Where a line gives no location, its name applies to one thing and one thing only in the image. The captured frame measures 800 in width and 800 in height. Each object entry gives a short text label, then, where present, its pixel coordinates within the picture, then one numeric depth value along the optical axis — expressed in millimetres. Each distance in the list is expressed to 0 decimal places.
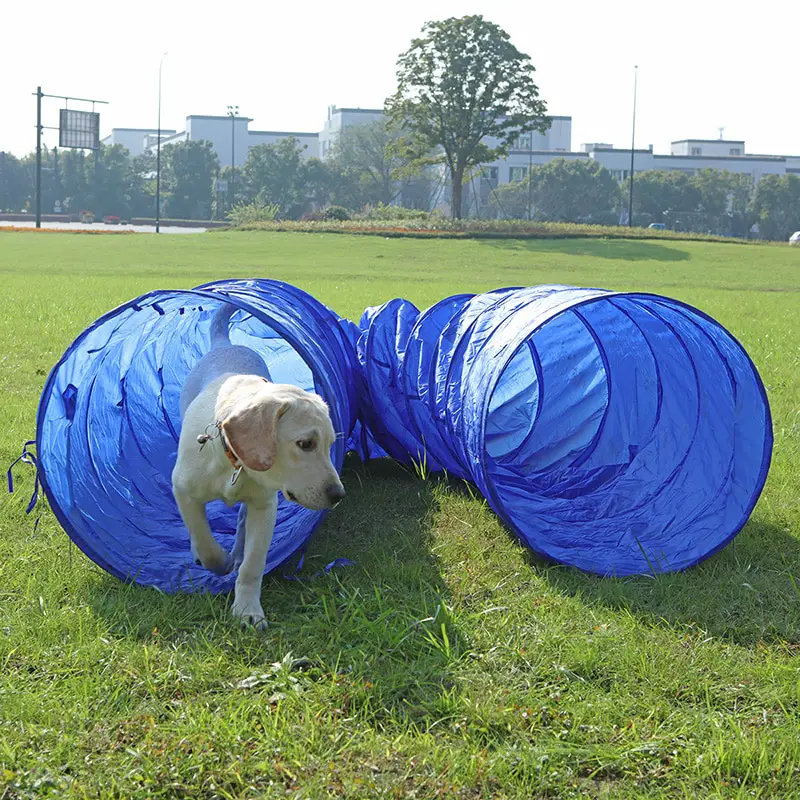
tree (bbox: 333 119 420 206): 90375
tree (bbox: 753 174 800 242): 86188
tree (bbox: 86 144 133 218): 90375
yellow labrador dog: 3953
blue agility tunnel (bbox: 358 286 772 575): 5455
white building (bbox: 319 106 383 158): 131325
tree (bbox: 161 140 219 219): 92062
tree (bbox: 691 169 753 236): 86625
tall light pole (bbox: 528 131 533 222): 85938
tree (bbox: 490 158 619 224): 85625
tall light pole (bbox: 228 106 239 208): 90750
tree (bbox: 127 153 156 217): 92125
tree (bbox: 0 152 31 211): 94688
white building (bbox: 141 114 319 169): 129000
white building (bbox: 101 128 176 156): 164375
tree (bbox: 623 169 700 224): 85375
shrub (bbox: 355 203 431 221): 55866
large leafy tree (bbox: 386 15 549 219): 52062
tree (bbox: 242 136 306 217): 86250
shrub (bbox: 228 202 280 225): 61938
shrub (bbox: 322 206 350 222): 56719
